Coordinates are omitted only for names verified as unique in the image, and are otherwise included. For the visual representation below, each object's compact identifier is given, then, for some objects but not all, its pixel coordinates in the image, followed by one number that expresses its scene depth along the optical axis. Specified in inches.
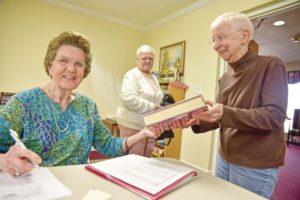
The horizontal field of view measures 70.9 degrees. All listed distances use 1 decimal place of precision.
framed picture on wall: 128.2
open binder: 24.4
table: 23.9
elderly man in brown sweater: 34.1
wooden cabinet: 118.2
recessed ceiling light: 135.4
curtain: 265.2
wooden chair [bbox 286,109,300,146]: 249.0
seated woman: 33.2
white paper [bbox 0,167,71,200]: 21.3
